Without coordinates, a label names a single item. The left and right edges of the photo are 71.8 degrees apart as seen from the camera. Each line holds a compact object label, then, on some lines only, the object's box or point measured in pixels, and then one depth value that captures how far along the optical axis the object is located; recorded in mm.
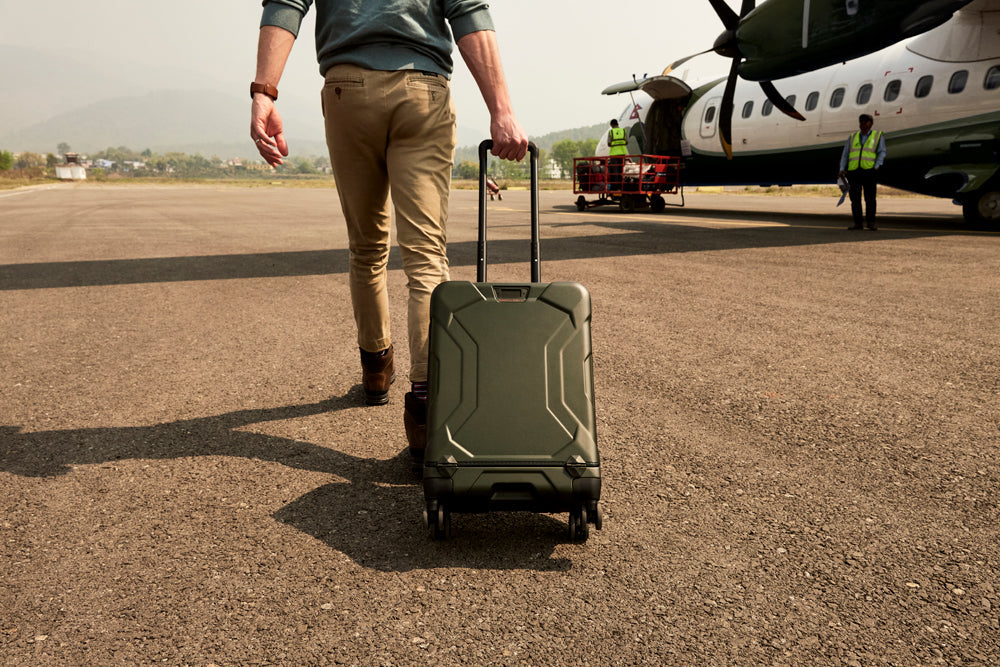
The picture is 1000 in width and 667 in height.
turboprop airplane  9062
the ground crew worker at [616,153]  18938
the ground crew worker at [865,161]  11594
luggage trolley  18688
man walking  2441
